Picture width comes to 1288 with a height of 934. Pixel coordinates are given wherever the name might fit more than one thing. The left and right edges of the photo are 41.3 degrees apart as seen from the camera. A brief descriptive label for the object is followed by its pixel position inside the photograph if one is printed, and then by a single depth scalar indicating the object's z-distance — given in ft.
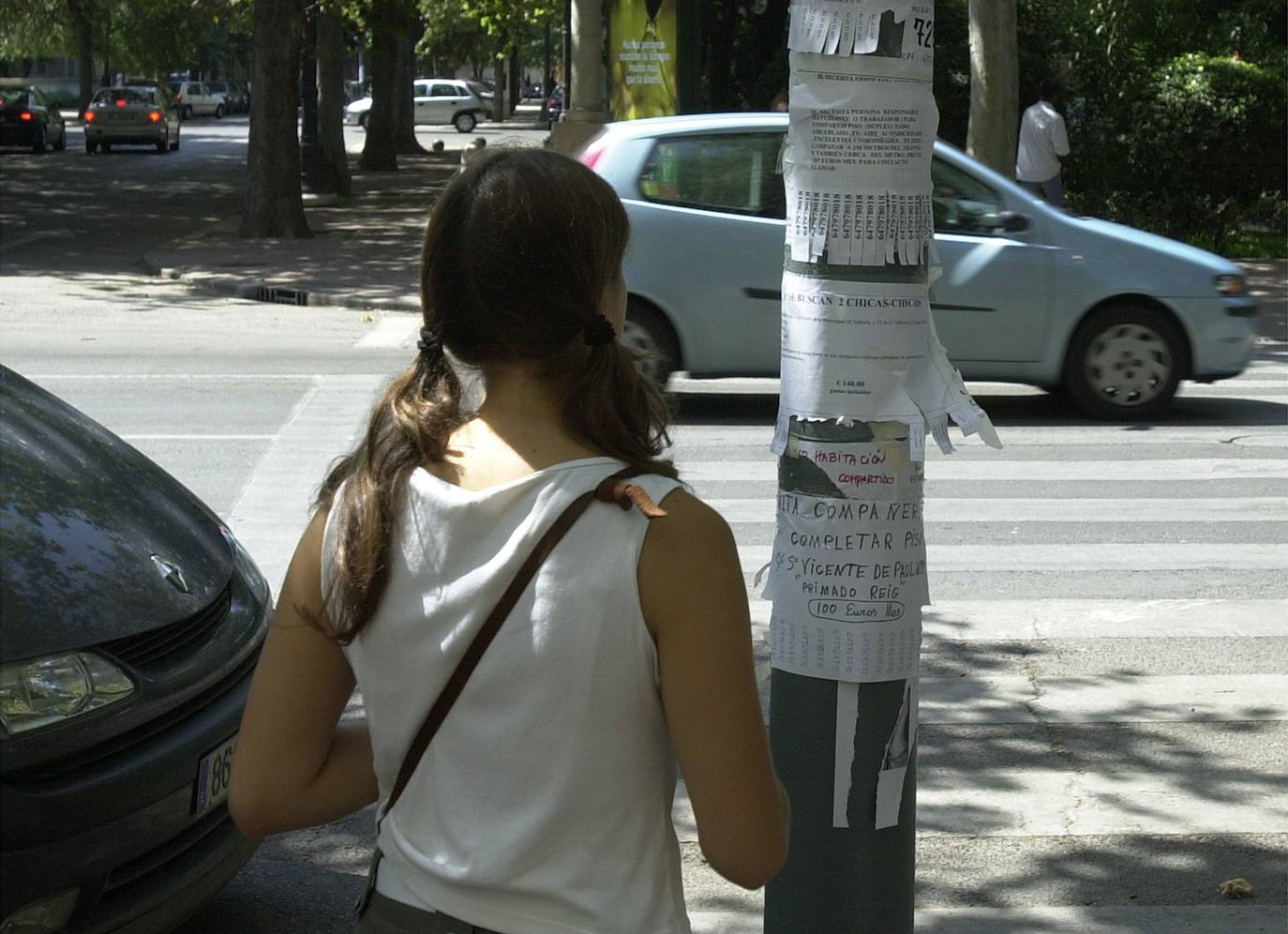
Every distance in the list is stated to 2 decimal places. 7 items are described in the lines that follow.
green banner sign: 65.41
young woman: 5.94
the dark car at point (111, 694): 10.09
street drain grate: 56.39
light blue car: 33.47
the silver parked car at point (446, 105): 215.72
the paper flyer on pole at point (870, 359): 10.14
